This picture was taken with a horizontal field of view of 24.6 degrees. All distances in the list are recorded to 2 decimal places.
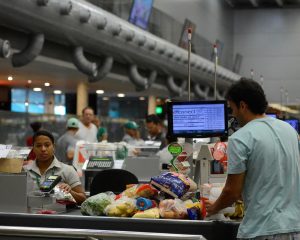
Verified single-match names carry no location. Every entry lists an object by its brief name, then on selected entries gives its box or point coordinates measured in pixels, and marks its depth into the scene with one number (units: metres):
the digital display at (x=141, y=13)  18.22
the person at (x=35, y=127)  11.43
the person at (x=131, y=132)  12.14
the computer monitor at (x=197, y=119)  4.67
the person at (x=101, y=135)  10.50
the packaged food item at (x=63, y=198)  4.11
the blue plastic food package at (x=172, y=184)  3.64
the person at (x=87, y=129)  10.86
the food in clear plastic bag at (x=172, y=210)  3.52
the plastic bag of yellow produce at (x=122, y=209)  3.58
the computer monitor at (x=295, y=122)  10.10
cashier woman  5.45
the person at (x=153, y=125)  10.27
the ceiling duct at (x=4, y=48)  10.80
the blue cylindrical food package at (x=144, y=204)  3.61
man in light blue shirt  3.23
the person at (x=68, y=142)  9.85
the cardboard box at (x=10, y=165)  4.14
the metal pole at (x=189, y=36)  5.30
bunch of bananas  3.66
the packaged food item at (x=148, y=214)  3.49
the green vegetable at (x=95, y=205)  3.67
